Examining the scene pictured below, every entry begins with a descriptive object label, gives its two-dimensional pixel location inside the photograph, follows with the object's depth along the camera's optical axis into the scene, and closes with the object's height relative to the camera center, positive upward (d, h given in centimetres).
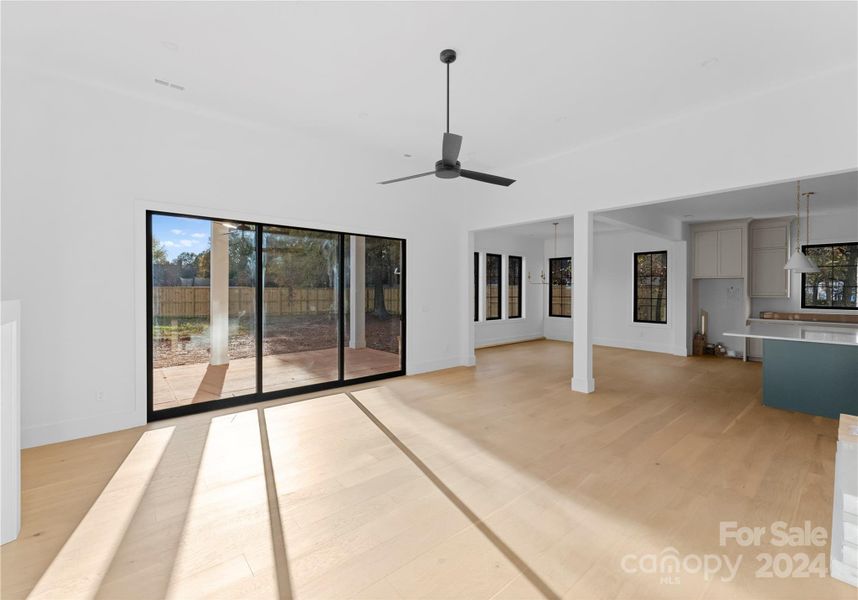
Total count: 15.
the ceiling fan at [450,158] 326 +125
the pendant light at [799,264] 542 +51
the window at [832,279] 703 +40
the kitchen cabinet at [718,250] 784 +104
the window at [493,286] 976 +30
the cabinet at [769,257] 759 +85
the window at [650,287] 884 +27
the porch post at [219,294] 457 +2
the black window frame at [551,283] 1078 +41
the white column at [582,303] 532 -7
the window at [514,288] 1030 +26
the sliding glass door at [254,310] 429 -18
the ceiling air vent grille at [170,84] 370 +208
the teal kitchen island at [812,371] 418 -82
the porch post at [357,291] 577 +9
